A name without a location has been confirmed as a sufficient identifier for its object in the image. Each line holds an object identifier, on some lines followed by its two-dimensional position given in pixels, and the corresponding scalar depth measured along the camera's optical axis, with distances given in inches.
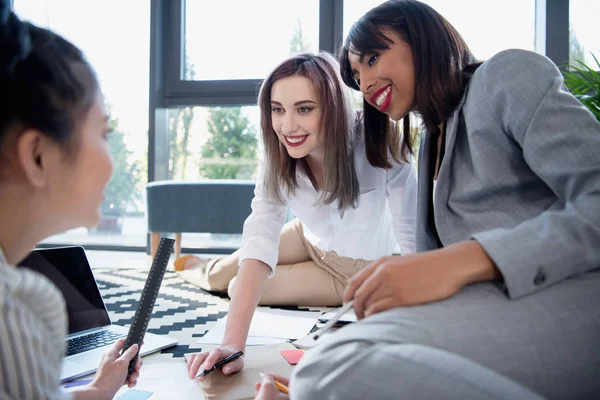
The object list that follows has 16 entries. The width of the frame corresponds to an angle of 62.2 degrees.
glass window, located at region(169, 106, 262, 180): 137.9
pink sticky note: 45.4
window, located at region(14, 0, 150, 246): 140.4
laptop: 47.4
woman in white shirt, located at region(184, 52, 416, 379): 55.9
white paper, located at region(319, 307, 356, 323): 59.8
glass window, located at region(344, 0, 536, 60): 123.6
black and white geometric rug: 59.4
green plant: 61.6
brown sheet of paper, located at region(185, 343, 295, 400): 37.5
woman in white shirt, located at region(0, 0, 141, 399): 18.8
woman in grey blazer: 22.3
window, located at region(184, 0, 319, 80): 134.5
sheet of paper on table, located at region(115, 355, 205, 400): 39.4
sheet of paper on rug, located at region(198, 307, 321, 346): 55.3
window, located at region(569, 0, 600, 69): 119.7
